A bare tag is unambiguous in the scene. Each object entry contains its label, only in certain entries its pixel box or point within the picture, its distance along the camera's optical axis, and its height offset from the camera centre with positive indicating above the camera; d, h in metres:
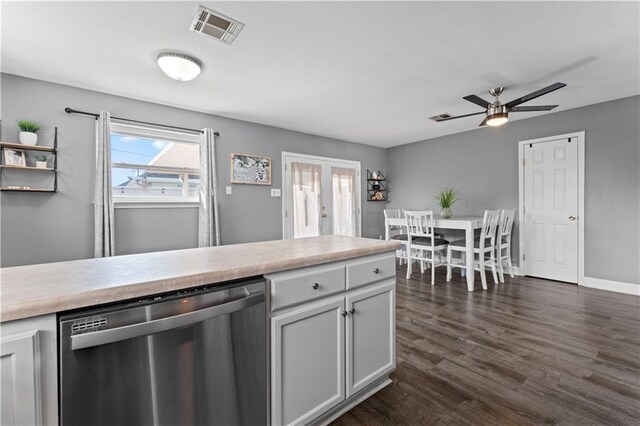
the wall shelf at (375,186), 6.21 +0.51
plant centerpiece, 4.45 +0.06
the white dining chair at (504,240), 4.13 -0.49
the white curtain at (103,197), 3.03 +0.16
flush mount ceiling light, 2.39 +1.25
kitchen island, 0.83 -0.39
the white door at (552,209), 3.97 -0.02
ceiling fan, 2.86 +1.05
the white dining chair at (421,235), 4.15 -0.39
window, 3.35 +0.59
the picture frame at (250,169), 4.20 +0.64
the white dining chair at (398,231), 4.75 -0.45
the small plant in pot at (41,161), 2.79 +0.51
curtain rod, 2.97 +1.07
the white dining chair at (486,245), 3.86 -0.54
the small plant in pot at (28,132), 2.71 +0.77
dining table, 3.75 -0.25
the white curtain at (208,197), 3.78 +0.18
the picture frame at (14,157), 2.66 +0.52
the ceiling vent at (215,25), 1.94 +1.34
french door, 4.91 +0.26
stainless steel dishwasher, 0.88 -0.53
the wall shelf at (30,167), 2.65 +0.43
